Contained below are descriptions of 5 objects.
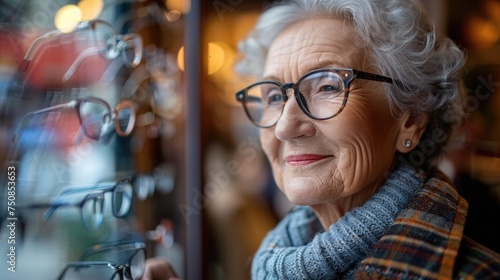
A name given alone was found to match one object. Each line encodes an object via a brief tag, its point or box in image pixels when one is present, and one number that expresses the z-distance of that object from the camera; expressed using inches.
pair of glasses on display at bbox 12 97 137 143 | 34.1
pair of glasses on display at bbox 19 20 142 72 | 32.8
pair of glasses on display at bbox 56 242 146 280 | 33.7
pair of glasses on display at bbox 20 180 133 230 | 34.7
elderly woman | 30.7
